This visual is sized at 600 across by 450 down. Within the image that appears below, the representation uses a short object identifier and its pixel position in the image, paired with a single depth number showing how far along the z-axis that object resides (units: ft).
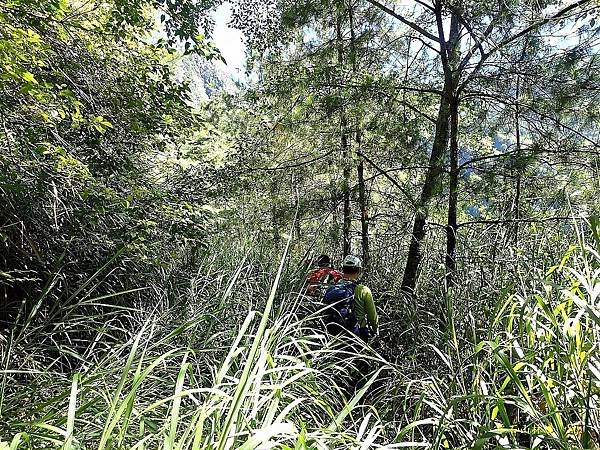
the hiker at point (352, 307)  11.48
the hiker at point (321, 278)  14.38
